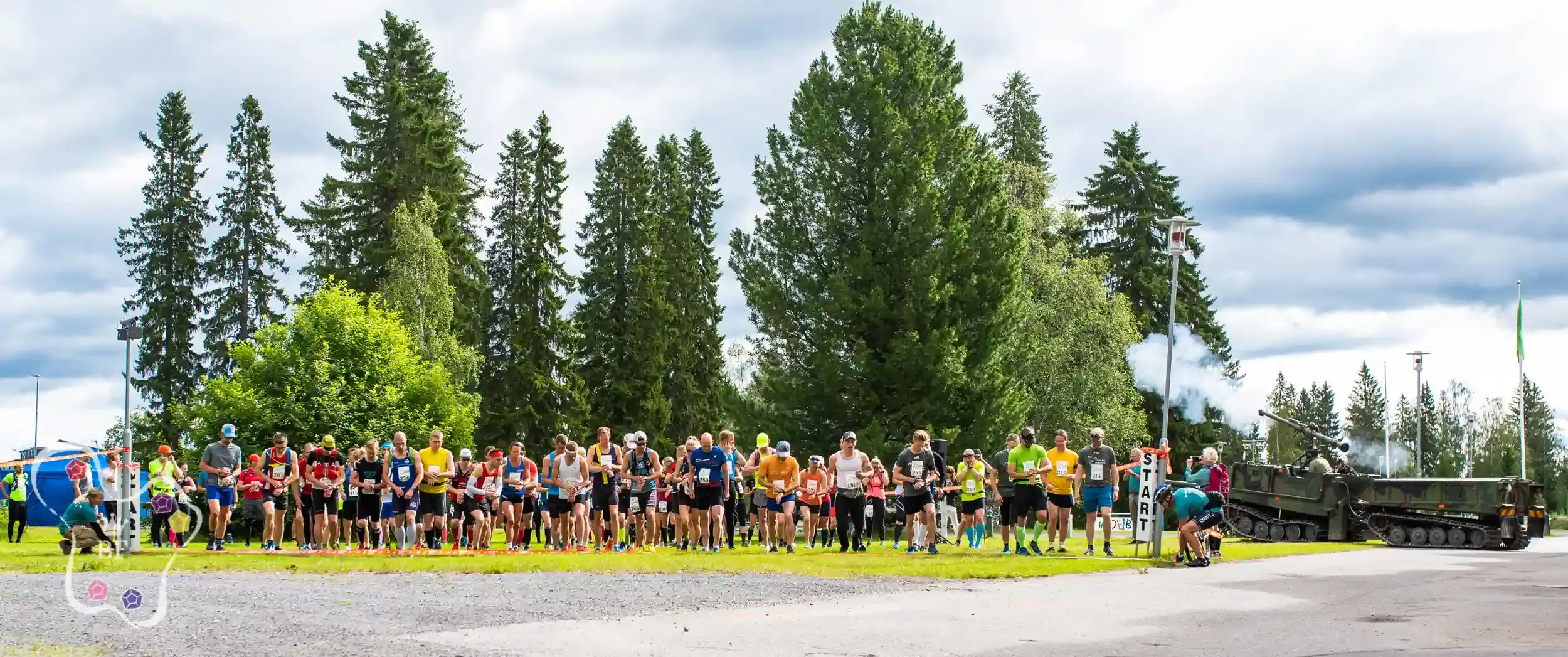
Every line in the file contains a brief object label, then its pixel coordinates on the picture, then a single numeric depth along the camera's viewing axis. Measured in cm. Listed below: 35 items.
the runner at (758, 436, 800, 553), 1967
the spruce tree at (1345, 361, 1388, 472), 13425
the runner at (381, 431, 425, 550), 1880
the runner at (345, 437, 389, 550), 1928
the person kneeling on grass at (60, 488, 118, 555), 1819
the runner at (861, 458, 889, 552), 2306
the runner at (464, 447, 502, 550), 1984
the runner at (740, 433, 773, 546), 2019
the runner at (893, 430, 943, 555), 1920
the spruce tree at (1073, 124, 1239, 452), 5762
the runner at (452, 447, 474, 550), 2017
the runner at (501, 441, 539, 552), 2005
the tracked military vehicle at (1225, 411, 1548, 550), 3020
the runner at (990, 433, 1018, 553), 1975
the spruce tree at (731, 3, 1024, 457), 3753
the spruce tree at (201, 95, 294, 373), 5544
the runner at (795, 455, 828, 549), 2072
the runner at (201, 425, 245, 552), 2052
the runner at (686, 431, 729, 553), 1969
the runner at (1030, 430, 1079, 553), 1912
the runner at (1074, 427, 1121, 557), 1939
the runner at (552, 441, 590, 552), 1959
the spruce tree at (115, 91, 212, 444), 5494
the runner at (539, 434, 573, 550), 1995
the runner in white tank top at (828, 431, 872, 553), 1964
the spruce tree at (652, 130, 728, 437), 6019
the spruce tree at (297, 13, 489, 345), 5122
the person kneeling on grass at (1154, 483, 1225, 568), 1772
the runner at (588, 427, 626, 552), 1981
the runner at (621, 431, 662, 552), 2064
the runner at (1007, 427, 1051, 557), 1892
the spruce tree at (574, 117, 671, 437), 5709
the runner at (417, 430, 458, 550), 1883
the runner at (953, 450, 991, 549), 1980
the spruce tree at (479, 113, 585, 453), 5569
